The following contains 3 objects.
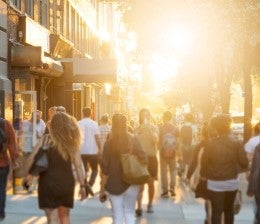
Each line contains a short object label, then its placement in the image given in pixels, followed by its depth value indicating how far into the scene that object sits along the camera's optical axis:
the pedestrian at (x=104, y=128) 18.27
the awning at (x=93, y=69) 27.66
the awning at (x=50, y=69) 21.33
